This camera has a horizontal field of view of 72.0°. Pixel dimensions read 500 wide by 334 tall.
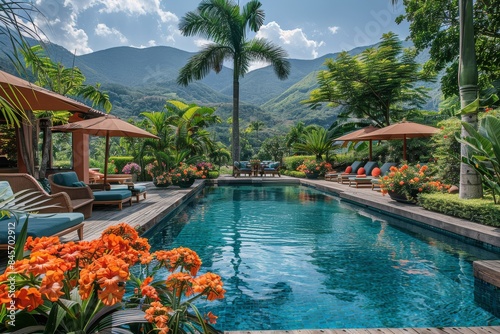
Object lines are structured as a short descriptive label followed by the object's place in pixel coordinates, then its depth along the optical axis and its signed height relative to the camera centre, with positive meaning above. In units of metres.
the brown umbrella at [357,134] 15.28 +1.39
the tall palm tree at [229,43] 19.00 +6.78
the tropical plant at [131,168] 15.55 -0.25
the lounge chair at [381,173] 12.06 -0.30
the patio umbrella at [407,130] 11.26 +1.15
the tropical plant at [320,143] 20.30 +1.26
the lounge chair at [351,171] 15.24 -0.31
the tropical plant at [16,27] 1.17 +0.48
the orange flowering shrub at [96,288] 1.27 -0.52
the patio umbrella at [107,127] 8.14 +0.84
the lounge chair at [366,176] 13.05 -0.45
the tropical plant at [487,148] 5.21 +0.28
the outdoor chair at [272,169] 19.71 -0.32
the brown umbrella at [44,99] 4.69 +1.04
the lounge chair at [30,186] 5.13 -0.37
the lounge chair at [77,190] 6.50 -0.54
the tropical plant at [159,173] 12.46 -0.37
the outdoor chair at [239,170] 18.97 -0.36
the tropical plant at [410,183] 7.91 -0.42
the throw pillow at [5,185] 4.07 -0.29
